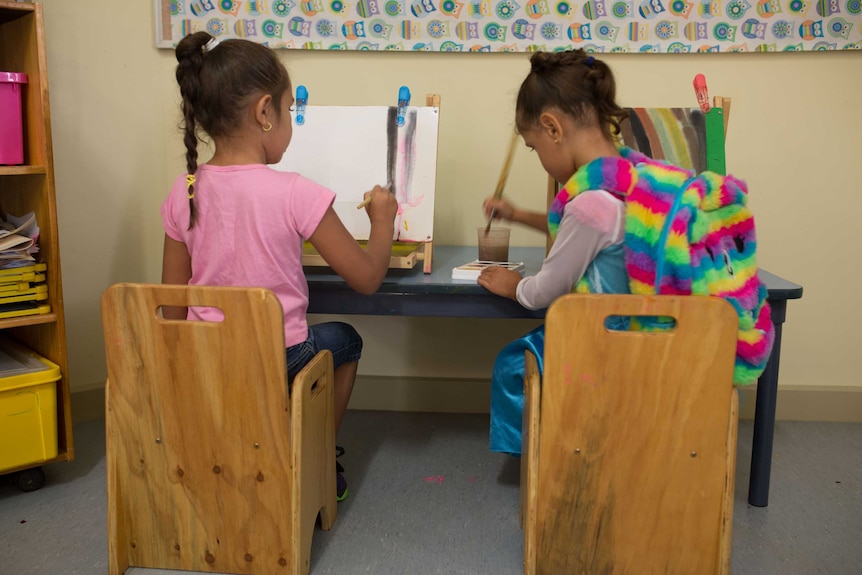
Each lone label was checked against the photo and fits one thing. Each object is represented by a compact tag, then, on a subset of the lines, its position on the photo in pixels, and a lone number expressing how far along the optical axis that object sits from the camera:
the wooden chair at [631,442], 1.44
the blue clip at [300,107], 2.04
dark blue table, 1.82
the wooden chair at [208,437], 1.50
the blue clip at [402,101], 1.96
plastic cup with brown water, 2.05
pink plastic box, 1.92
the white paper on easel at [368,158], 1.98
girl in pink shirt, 1.57
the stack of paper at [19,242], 1.95
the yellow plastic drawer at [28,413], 1.96
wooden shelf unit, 1.93
